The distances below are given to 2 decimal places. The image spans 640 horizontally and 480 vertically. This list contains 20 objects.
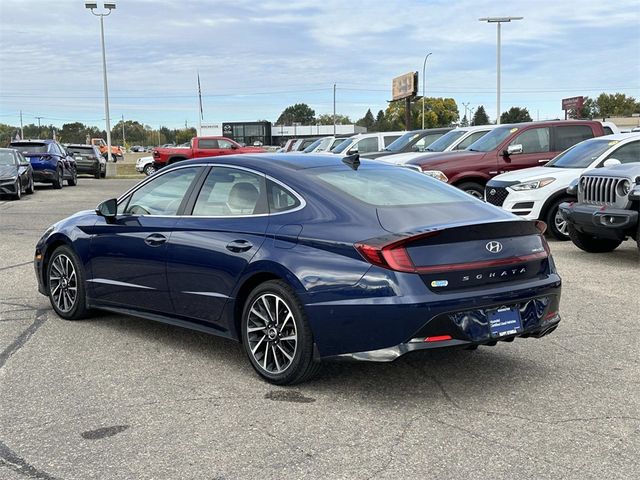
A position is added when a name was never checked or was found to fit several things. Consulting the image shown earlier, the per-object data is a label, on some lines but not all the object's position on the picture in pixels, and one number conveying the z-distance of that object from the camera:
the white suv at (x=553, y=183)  11.50
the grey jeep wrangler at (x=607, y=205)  9.05
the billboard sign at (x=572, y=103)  68.12
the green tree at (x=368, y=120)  188.64
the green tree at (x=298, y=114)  170.50
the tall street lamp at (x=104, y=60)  38.88
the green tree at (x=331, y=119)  155.25
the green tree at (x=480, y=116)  138.88
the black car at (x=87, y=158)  34.16
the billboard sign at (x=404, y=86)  57.52
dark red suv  13.45
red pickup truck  33.47
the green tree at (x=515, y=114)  119.35
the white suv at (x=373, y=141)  22.12
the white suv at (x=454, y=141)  16.11
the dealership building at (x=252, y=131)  95.81
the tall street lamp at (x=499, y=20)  40.69
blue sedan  4.25
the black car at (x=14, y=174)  19.41
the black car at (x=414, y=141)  18.85
